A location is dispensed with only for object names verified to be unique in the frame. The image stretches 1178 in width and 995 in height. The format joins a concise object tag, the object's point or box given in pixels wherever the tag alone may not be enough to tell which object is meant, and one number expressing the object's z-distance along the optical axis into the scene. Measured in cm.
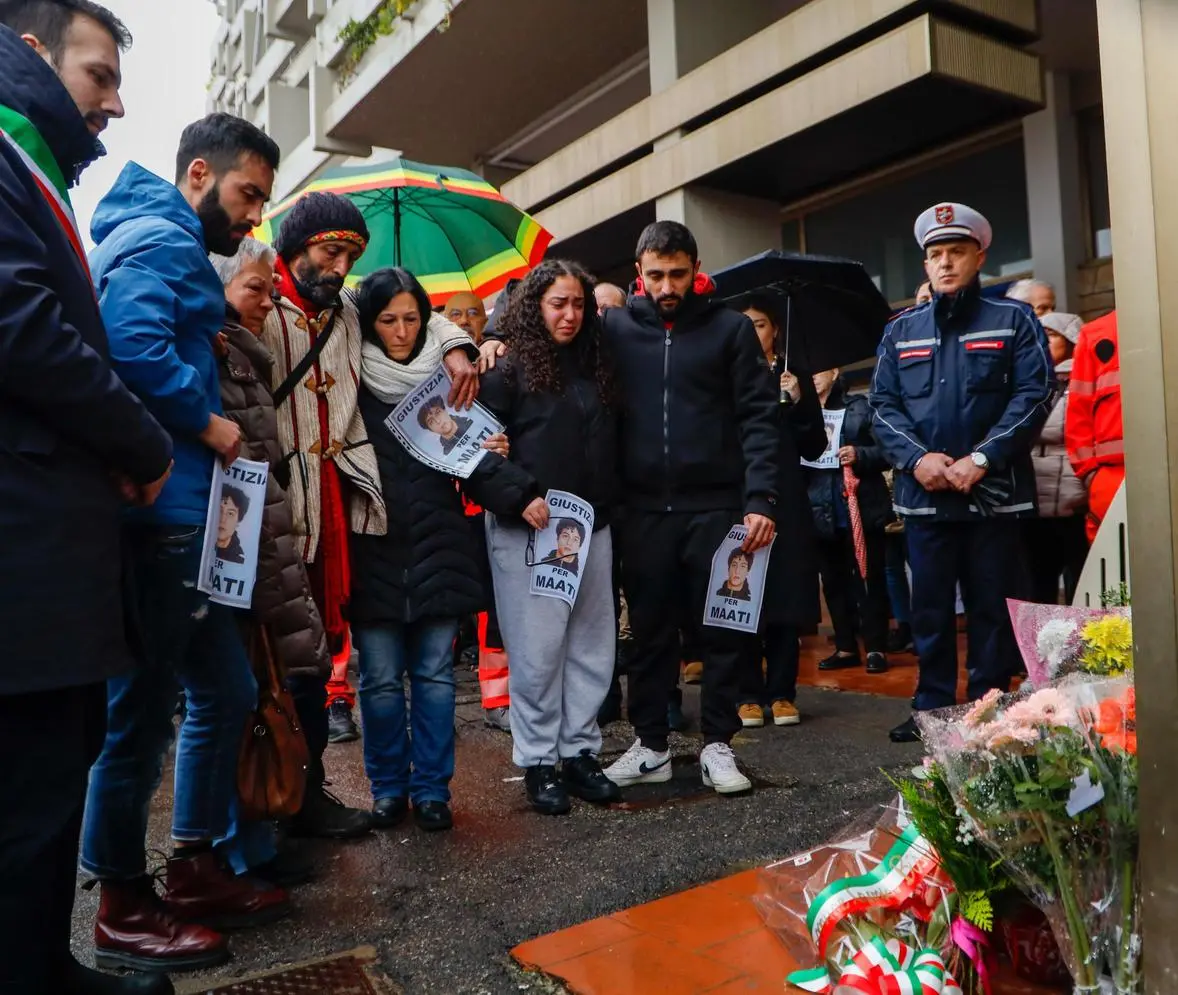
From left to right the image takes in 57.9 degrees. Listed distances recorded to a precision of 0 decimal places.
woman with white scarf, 352
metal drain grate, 236
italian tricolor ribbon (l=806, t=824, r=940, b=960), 218
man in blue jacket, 247
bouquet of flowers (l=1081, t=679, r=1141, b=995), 184
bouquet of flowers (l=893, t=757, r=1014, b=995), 206
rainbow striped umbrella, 558
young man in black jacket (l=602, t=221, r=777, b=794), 397
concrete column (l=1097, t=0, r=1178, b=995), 166
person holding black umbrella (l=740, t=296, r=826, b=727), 501
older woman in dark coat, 295
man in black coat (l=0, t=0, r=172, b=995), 176
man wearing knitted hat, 333
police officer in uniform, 426
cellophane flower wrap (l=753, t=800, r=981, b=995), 204
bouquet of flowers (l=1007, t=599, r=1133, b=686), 224
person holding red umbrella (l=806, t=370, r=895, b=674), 638
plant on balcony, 1318
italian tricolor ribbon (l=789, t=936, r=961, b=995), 198
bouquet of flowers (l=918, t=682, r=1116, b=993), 189
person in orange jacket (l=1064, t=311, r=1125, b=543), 447
